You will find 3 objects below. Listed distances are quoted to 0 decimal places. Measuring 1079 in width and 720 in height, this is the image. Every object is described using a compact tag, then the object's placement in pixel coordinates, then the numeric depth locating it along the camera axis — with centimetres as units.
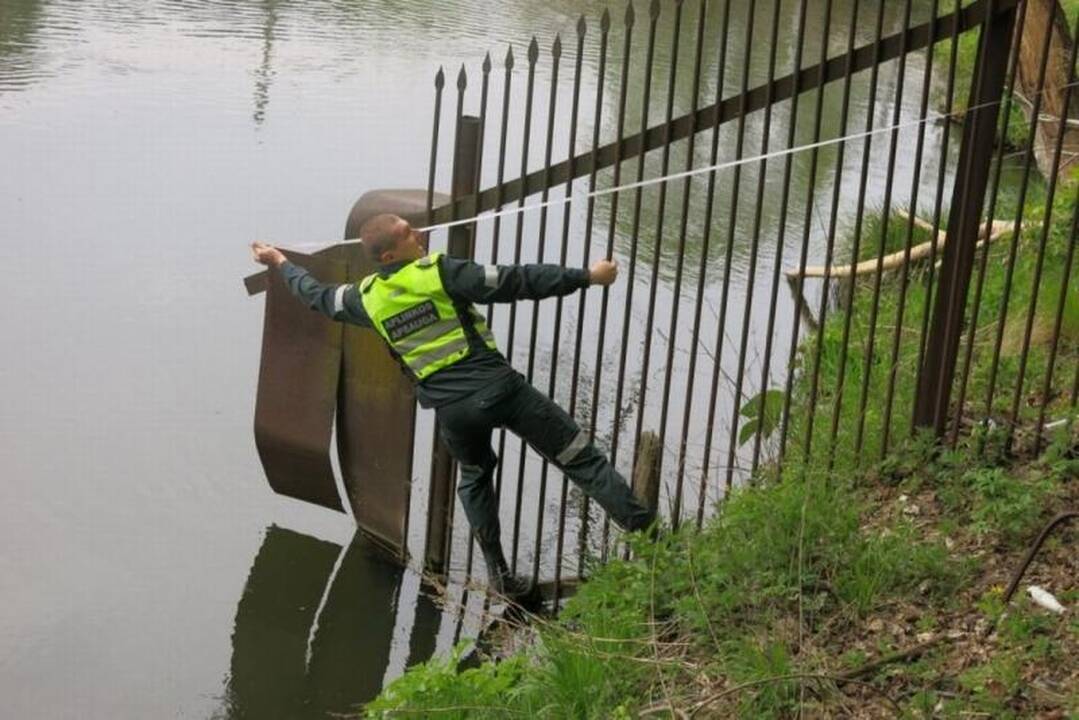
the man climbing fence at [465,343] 1216
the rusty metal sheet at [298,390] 1405
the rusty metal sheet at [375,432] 1383
